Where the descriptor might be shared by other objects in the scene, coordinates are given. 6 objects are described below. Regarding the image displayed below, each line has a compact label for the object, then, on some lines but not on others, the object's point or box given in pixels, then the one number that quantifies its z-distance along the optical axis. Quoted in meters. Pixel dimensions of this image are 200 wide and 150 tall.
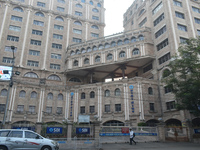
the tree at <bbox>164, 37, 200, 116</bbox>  20.73
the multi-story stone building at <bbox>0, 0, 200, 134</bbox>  35.59
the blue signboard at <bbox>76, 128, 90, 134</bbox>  18.42
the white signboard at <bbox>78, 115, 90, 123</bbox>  28.09
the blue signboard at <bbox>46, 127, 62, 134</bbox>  17.67
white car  11.52
